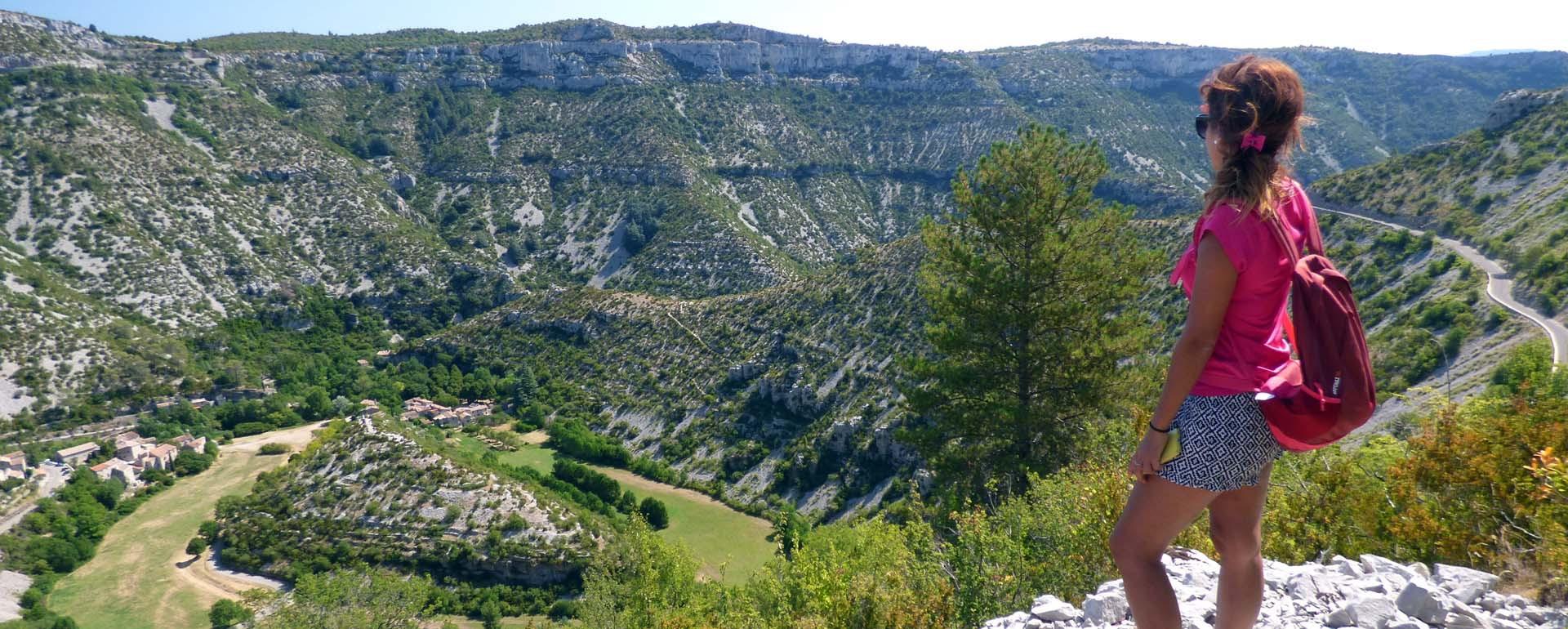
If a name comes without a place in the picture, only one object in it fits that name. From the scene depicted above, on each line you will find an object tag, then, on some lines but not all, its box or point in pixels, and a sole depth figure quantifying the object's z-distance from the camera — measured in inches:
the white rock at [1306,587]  166.7
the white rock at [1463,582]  155.8
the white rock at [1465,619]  144.2
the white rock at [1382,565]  171.5
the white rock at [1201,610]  162.1
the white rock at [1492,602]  152.3
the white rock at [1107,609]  171.3
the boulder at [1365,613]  152.4
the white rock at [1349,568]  176.7
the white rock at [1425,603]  148.8
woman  100.9
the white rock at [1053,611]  182.4
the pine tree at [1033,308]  415.5
